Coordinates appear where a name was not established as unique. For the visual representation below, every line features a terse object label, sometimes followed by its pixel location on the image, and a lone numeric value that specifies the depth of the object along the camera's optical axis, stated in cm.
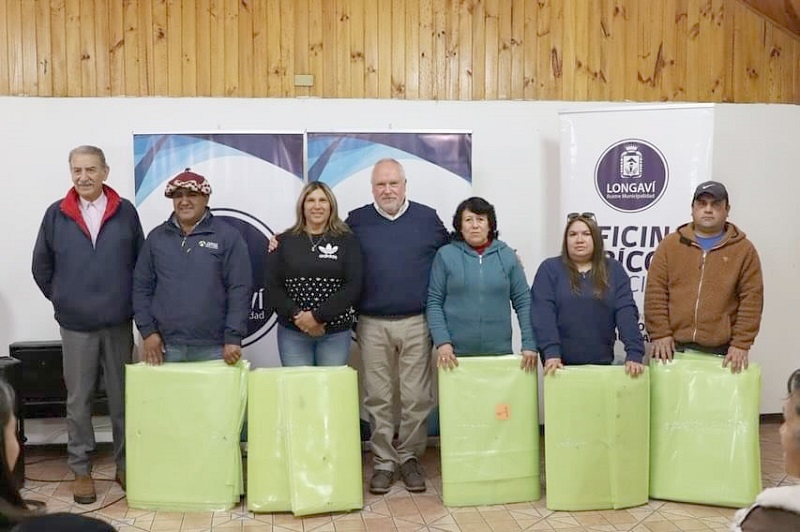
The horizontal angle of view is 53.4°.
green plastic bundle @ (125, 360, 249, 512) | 337
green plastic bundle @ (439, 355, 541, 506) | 343
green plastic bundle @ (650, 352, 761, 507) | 339
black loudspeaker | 404
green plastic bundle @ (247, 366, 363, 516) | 330
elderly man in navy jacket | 353
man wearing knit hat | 346
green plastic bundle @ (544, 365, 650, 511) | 337
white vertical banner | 405
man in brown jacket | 347
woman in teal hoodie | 353
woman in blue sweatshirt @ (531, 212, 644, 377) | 345
